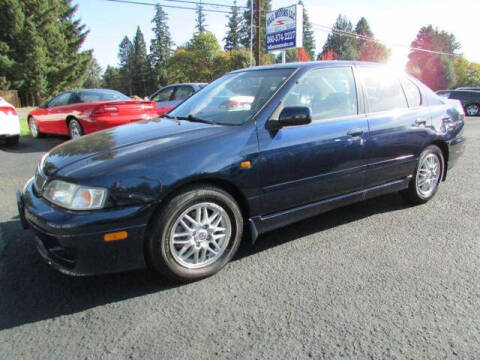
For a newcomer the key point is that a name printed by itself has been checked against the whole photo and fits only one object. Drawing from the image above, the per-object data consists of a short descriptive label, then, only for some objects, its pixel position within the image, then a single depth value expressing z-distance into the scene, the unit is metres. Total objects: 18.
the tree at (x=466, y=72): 73.38
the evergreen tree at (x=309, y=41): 85.44
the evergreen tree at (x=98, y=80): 84.46
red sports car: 7.99
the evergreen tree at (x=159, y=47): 78.46
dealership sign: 17.70
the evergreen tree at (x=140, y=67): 80.62
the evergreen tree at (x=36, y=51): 34.41
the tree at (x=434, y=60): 69.00
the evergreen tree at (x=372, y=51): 83.88
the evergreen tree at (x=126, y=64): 85.69
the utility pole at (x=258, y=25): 18.94
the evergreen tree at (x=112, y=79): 90.94
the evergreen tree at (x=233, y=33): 76.46
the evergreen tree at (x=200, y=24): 80.62
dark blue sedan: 2.38
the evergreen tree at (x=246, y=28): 69.40
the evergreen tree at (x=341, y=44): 83.97
